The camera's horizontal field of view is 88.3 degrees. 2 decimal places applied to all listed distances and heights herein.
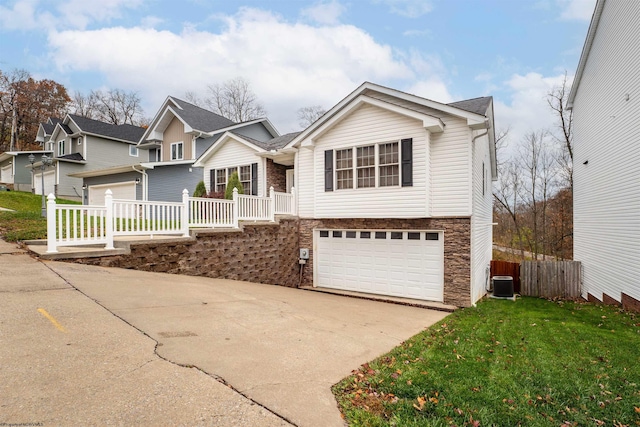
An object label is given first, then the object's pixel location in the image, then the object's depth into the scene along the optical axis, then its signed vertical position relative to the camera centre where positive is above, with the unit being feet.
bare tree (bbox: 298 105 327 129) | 118.52 +35.01
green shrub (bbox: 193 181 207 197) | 47.64 +2.85
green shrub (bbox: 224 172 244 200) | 43.89 +3.56
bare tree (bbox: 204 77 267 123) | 116.78 +39.58
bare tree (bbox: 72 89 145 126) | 135.33 +43.78
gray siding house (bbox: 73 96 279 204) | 63.46 +12.01
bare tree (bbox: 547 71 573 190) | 72.49 +19.23
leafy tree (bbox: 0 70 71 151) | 123.24 +40.71
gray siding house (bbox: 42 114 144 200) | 81.25 +16.63
